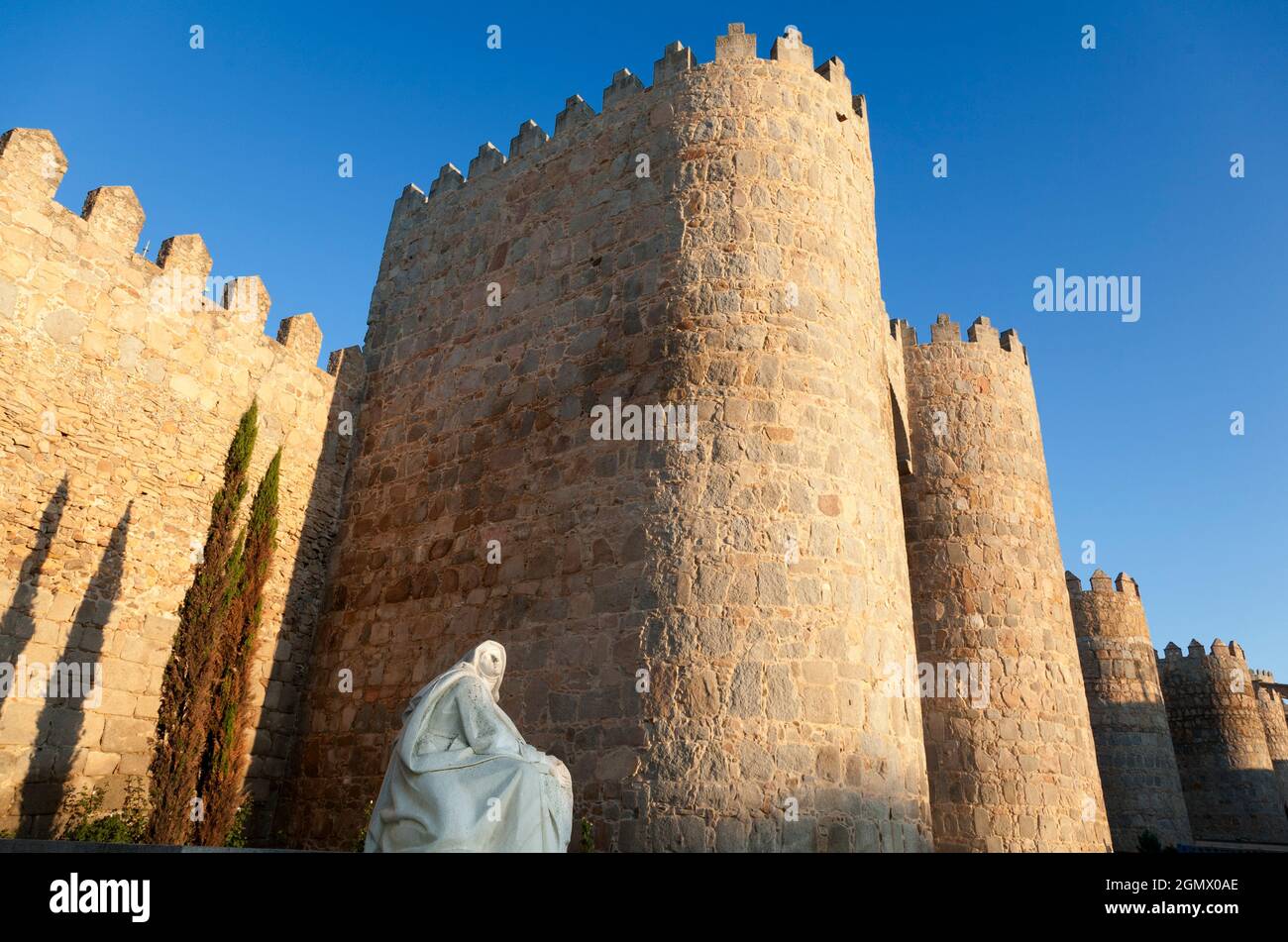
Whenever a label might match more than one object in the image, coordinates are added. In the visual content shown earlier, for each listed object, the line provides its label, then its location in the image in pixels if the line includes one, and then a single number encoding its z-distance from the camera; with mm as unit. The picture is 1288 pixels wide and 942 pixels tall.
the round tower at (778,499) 7027
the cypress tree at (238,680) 8570
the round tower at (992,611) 11945
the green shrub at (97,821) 8086
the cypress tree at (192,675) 8188
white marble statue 4422
